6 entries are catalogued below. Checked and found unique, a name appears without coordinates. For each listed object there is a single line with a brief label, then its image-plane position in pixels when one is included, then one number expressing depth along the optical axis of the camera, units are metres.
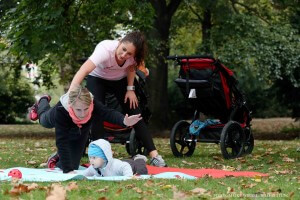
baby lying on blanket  11.92
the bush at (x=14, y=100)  55.43
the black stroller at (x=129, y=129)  17.35
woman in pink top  13.75
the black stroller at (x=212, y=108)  17.47
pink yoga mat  12.59
